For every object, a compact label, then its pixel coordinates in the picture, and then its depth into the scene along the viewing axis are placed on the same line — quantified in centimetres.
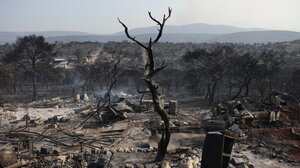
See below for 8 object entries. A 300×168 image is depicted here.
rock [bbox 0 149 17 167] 847
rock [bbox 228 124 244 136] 1352
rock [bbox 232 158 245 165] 955
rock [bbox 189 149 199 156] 1034
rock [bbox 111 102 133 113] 1985
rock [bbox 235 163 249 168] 885
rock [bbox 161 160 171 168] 895
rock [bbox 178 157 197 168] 873
